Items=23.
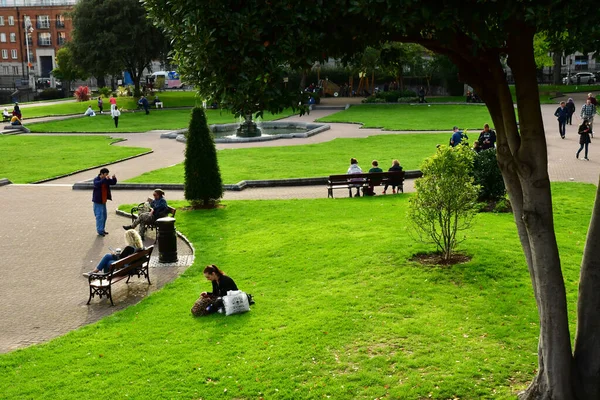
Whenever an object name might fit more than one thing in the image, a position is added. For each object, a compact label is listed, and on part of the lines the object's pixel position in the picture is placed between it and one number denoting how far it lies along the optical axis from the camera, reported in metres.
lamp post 81.01
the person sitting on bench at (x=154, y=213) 16.95
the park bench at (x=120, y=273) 12.54
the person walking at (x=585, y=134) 23.14
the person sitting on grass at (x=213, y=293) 11.20
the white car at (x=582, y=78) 61.74
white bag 11.02
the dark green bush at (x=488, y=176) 17.23
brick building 87.31
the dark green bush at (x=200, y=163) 18.83
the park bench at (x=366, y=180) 19.83
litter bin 14.67
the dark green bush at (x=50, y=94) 74.21
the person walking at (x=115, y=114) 42.88
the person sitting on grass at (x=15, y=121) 42.88
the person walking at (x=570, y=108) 32.44
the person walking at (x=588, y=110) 28.39
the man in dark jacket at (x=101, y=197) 17.02
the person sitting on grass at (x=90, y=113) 50.44
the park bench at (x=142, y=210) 17.12
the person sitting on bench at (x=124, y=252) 13.18
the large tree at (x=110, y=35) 52.50
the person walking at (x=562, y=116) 28.83
